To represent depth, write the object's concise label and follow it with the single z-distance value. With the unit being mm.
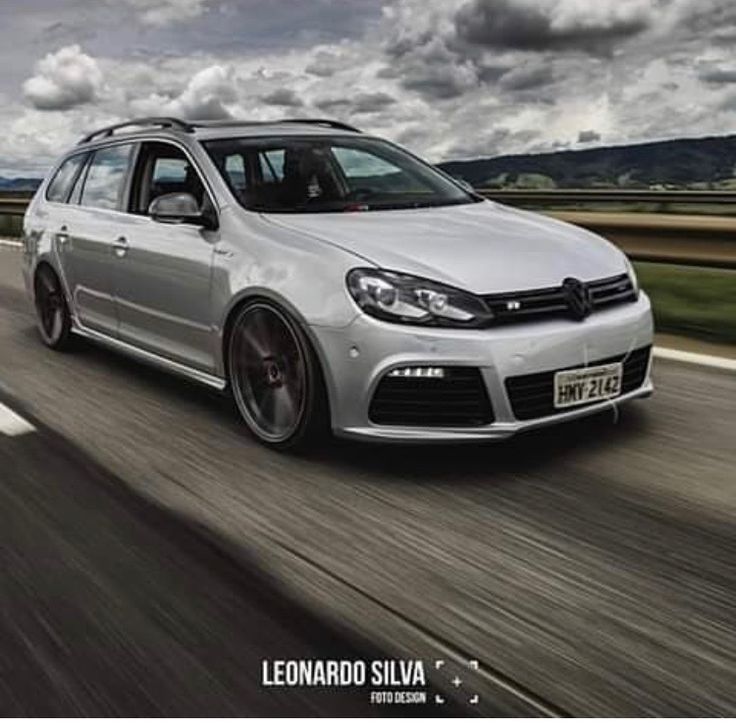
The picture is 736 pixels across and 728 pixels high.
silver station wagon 3736
